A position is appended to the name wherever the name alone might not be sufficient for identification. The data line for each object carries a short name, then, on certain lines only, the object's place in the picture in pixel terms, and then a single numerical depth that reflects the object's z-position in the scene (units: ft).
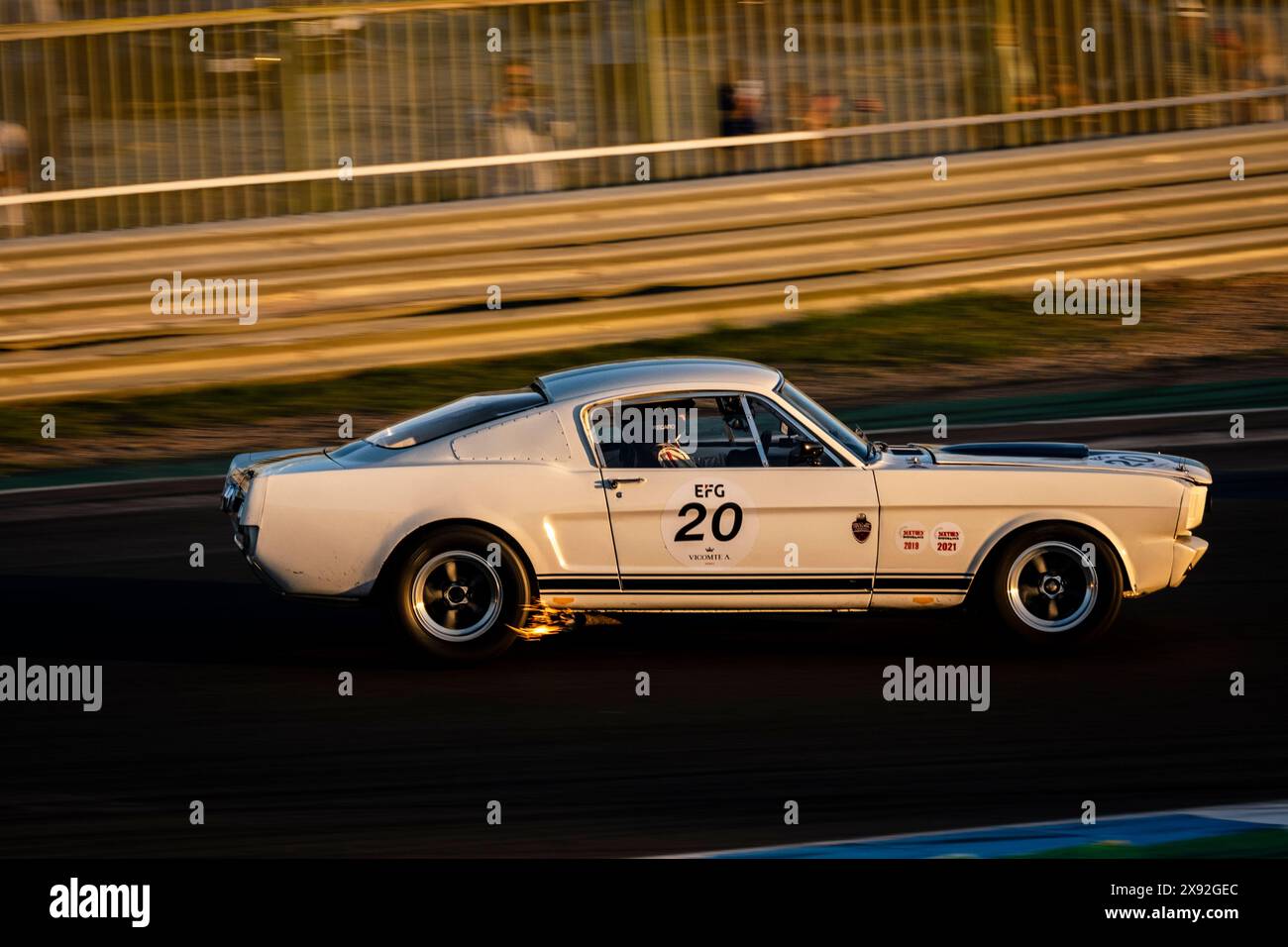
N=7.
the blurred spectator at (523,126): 44.96
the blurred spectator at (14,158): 43.29
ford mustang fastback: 23.41
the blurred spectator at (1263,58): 48.96
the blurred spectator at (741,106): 46.16
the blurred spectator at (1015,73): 47.70
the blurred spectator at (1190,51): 48.80
